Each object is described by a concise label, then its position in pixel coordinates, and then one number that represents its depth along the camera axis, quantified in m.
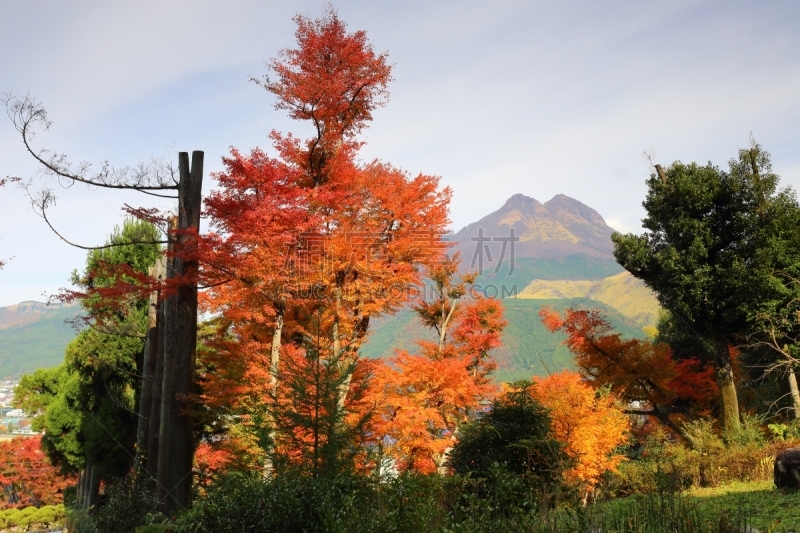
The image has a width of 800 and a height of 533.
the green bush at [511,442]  10.35
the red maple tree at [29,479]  29.77
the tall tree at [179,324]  10.20
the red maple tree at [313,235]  11.42
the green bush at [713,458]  12.53
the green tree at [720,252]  16.25
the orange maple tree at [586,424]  13.62
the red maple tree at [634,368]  19.28
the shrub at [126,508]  11.00
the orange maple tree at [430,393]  16.00
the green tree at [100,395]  18.39
